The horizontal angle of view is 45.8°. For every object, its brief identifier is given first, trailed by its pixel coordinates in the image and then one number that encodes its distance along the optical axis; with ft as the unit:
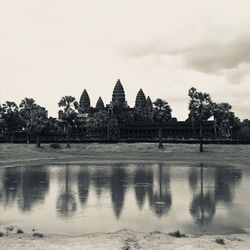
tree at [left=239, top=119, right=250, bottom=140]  413.32
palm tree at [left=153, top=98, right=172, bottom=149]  231.18
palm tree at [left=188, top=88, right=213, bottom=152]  215.60
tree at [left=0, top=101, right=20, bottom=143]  273.88
